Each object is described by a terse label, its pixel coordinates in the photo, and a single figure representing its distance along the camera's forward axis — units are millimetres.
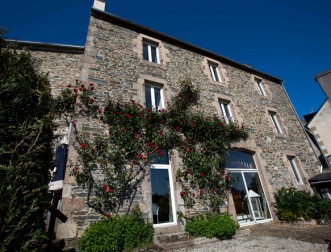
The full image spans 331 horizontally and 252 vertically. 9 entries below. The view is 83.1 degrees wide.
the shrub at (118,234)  3527
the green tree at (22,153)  2467
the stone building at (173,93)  5248
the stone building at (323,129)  10117
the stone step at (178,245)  3979
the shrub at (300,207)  6648
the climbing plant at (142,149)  4512
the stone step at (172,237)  4270
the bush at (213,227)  4660
